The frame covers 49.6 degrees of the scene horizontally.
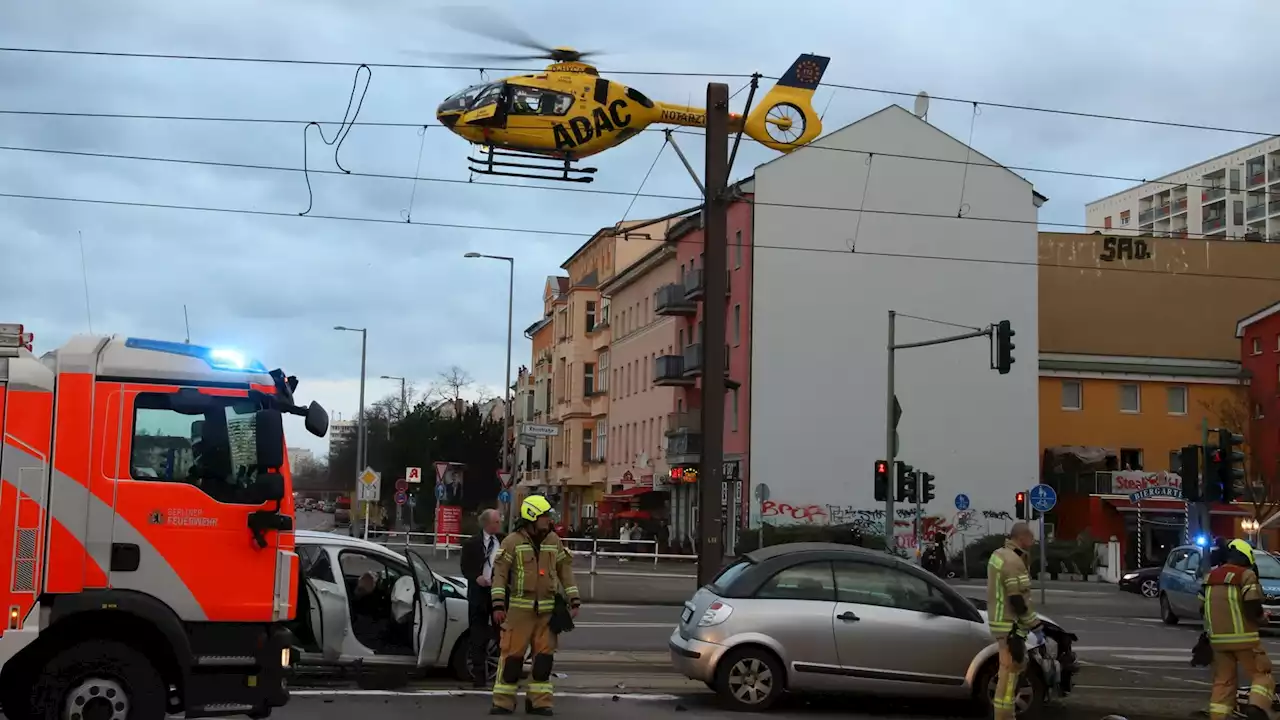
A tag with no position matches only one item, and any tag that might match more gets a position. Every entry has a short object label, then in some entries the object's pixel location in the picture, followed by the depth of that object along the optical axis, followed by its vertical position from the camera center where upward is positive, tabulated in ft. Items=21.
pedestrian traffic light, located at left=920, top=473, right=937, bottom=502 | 106.32 +1.81
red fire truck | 29.14 -0.86
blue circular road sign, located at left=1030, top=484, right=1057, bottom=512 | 107.03 +1.19
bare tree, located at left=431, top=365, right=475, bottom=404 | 341.62 +28.21
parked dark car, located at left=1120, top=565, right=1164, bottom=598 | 130.21 -6.26
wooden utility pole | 60.03 +7.32
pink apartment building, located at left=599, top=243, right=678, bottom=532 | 210.18 +17.11
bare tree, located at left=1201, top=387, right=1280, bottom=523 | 173.37 +8.79
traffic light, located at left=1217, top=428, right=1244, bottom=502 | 54.70 +2.07
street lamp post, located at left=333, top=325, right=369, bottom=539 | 204.87 +11.97
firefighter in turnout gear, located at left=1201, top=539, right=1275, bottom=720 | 37.96 -3.37
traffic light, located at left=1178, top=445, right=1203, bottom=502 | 55.16 +1.73
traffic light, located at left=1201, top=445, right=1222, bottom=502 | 54.75 +1.55
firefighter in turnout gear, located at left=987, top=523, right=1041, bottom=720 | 36.37 -2.61
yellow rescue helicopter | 70.03 +19.64
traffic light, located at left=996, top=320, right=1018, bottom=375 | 94.63 +11.33
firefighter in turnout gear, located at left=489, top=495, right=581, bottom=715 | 37.96 -2.72
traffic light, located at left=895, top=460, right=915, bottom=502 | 103.73 +2.03
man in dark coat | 43.83 -3.11
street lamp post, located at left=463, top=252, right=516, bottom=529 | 158.32 +13.38
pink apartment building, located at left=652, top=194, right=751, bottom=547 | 174.29 +18.64
